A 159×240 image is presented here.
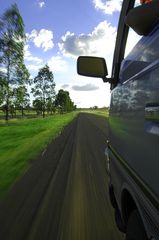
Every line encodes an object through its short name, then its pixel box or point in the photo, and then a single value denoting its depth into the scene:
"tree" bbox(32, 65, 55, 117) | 29.65
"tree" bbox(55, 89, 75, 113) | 51.56
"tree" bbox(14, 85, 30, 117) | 16.07
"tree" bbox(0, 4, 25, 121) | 14.96
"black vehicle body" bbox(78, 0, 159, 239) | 0.89
